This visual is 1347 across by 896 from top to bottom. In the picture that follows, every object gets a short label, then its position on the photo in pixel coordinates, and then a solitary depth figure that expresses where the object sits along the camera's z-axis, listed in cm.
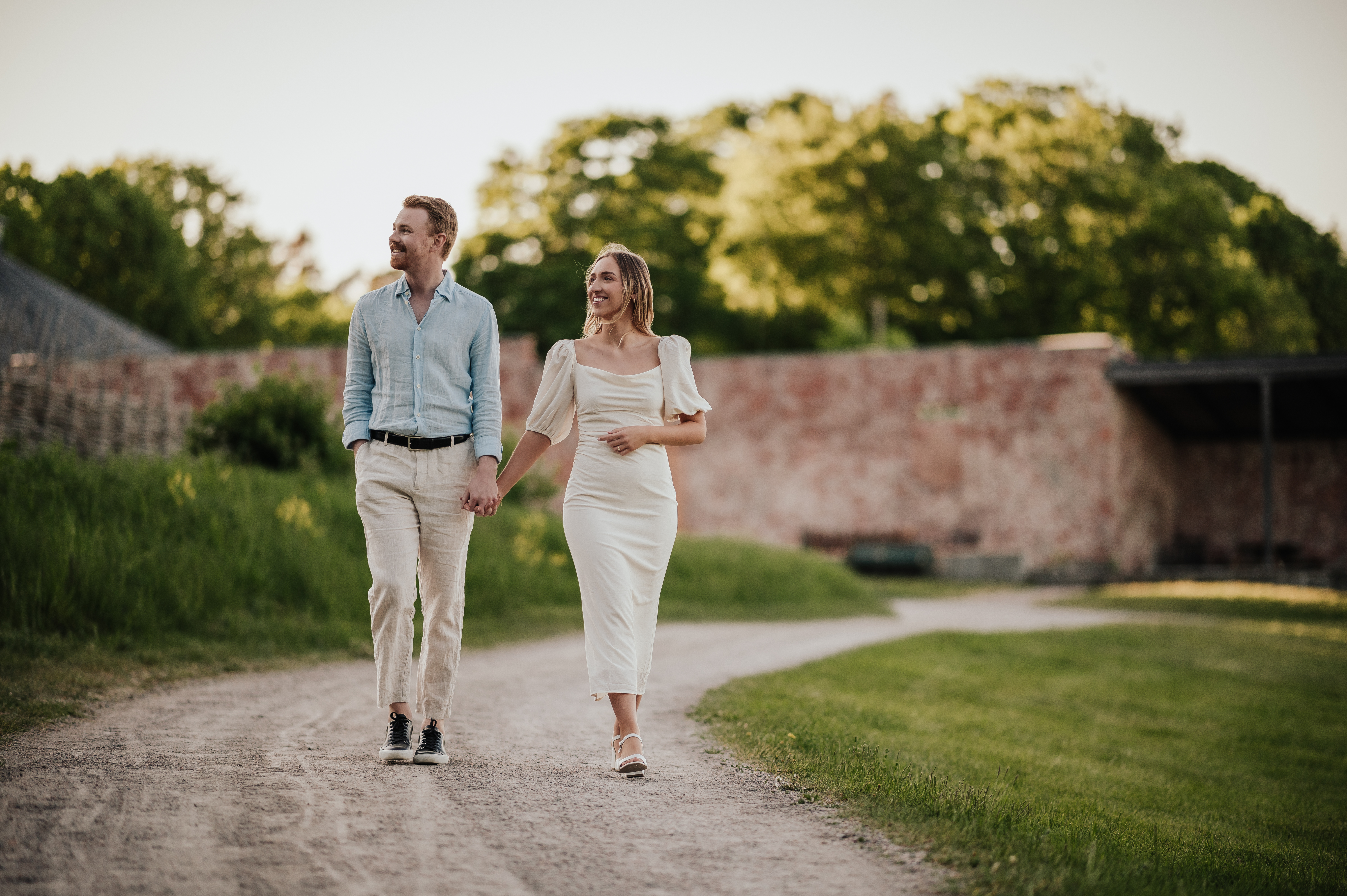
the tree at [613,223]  3841
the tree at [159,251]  4066
